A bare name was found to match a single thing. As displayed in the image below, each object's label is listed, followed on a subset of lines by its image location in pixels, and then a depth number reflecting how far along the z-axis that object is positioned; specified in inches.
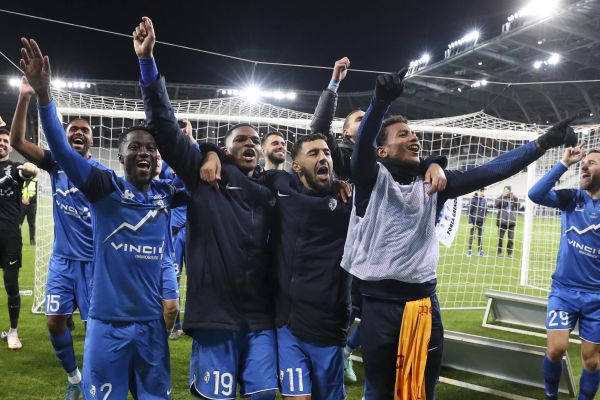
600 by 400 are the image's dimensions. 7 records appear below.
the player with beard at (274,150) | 192.1
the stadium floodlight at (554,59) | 1208.9
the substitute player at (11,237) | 232.5
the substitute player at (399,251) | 114.8
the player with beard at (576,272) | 174.4
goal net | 323.0
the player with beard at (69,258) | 171.8
